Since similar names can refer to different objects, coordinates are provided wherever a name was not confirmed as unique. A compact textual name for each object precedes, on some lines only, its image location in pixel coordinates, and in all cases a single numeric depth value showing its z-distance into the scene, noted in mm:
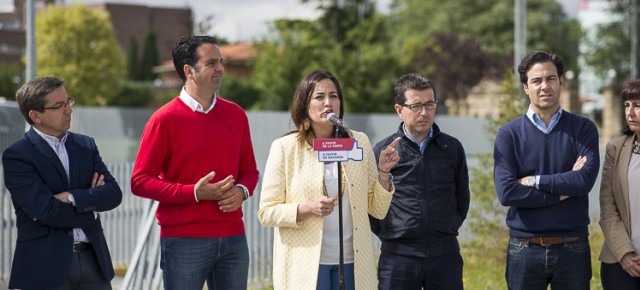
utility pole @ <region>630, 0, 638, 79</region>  45781
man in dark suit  4910
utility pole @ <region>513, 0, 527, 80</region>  20094
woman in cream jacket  4965
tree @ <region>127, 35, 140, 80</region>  85719
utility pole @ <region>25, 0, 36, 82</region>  15883
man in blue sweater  5422
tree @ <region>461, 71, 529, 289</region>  10008
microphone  4789
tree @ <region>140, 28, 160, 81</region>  87500
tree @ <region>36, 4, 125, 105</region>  41125
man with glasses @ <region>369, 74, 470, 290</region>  5430
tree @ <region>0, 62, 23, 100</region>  52406
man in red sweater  5055
